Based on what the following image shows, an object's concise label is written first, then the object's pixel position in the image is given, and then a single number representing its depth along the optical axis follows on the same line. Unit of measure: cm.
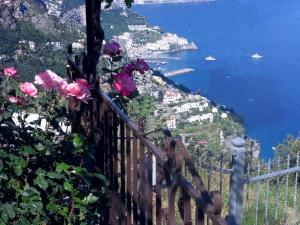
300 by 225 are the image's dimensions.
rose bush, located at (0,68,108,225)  193
